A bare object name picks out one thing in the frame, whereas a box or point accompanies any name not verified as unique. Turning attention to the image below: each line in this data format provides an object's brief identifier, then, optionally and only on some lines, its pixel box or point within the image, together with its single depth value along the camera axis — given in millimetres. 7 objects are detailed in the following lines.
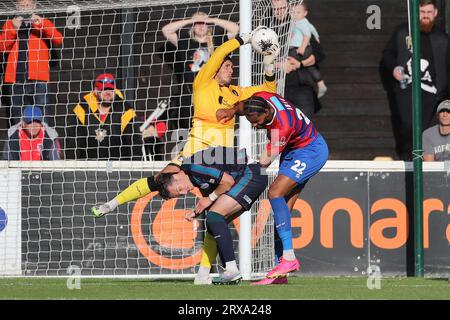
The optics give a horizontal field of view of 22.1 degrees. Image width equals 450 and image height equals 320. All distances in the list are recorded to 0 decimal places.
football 11172
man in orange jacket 14062
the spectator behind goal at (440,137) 14141
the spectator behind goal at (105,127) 13750
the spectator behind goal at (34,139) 13844
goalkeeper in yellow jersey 11211
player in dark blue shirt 10789
